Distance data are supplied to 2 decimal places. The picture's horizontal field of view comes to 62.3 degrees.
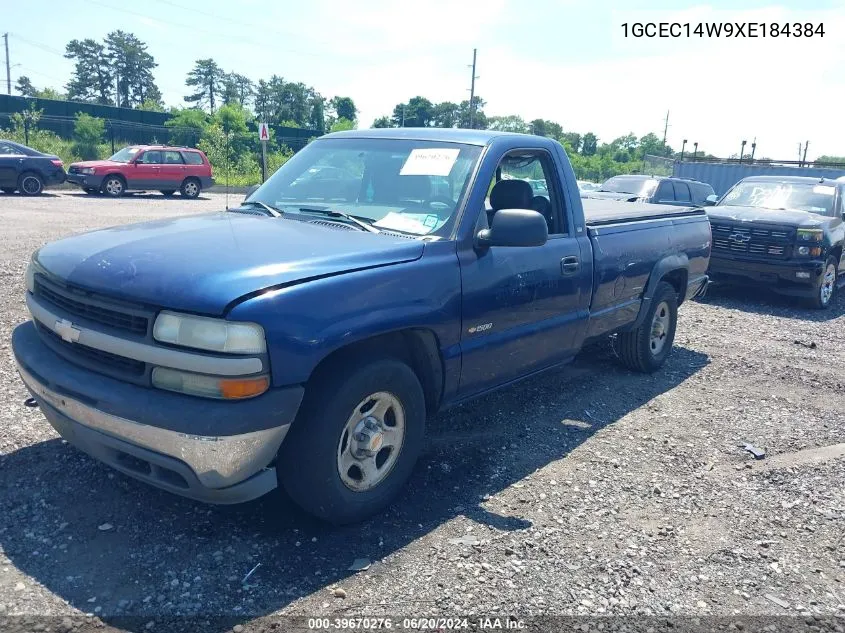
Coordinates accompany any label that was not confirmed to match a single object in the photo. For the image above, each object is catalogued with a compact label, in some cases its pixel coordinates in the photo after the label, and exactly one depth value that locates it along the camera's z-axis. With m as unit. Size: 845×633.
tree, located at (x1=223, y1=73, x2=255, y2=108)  82.06
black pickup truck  9.59
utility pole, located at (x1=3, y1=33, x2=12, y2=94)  63.94
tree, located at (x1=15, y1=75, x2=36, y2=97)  78.12
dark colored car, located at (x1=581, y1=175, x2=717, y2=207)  14.66
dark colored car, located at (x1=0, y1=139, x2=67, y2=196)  19.05
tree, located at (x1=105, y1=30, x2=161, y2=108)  78.56
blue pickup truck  2.83
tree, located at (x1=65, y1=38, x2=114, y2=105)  77.06
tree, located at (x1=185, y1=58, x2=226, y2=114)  84.94
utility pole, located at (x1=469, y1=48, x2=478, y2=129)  47.12
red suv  21.17
